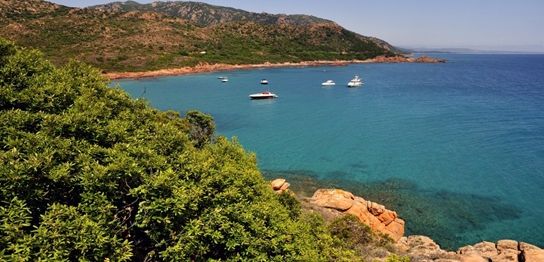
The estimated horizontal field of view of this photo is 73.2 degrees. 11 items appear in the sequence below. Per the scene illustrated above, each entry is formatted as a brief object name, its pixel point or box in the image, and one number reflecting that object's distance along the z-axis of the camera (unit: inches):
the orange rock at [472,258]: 795.4
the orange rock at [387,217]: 1101.6
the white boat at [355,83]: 4106.8
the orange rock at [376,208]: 1128.2
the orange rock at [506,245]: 895.4
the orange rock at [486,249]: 862.5
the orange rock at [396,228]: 1065.5
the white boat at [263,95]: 3319.4
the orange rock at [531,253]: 805.2
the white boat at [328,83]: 4183.1
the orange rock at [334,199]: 1116.5
